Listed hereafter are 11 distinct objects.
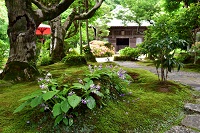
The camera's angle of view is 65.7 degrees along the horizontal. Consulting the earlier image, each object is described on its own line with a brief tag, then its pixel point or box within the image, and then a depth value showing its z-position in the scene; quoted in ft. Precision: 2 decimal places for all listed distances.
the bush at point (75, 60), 17.58
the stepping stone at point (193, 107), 7.89
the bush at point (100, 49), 46.98
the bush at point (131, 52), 37.29
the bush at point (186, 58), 27.60
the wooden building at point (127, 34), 61.57
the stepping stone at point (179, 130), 6.29
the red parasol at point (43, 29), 32.53
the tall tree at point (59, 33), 21.83
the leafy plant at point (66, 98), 5.29
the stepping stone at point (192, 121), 6.62
